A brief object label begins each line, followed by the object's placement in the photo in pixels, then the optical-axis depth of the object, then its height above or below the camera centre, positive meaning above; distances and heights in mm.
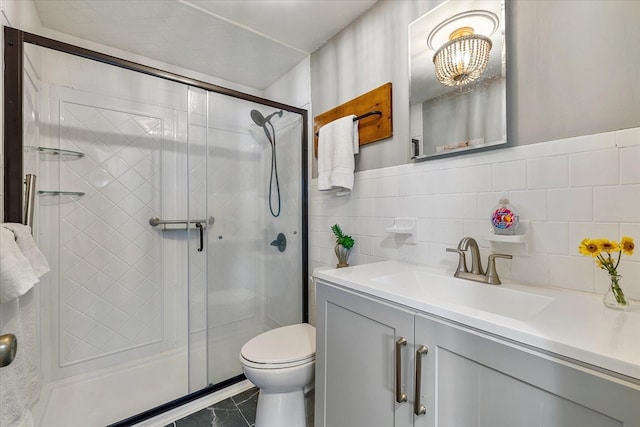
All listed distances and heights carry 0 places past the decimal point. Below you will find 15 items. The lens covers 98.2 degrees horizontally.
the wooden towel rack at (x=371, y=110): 1488 +583
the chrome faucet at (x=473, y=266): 1012 -206
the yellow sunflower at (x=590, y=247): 729 -96
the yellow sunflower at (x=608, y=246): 713 -90
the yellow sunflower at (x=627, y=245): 699 -86
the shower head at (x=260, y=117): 1955 +684
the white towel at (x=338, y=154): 1596 +348
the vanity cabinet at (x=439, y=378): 516 -400
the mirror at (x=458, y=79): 1071 +568
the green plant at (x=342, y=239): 1625 -157
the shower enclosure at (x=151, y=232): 1708 -131
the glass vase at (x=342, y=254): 1644 -249
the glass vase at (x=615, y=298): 722 -230
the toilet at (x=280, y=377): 1257 -754
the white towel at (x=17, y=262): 646 -126
